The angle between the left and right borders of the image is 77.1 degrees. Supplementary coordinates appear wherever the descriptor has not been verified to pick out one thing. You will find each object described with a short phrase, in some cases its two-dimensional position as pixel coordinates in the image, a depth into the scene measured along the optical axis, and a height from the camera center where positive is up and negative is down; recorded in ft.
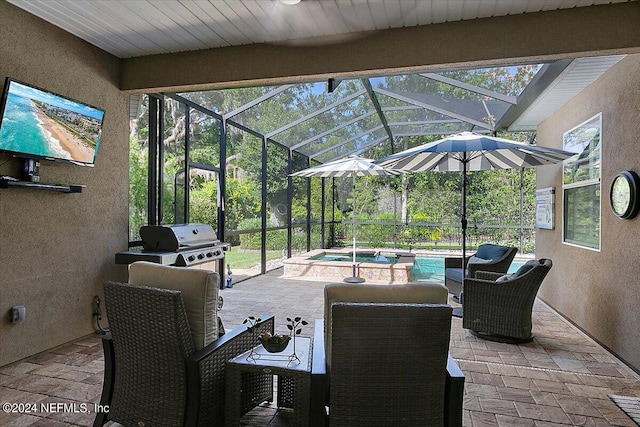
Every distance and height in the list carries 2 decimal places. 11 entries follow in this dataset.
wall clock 11.03 +0.59
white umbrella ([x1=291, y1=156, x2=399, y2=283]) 22.57 +2.53
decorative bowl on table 7.44 -2.40
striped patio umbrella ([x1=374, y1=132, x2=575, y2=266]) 14.14 +2.37
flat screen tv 10.32 +2.49
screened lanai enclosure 17.02 +3.23
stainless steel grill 13.74 -1.26
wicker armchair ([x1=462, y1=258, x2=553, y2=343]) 13.24 -3.07
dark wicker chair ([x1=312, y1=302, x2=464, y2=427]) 5.91 -2.31
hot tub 24.13 -3.32
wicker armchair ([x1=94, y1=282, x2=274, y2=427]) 6.71 -2.62
